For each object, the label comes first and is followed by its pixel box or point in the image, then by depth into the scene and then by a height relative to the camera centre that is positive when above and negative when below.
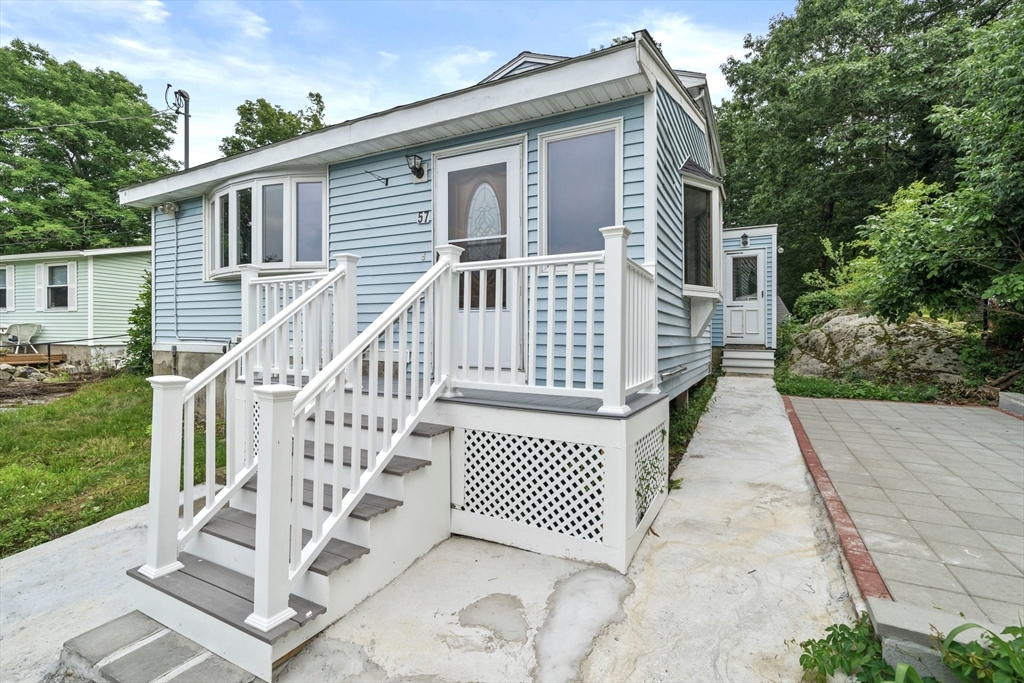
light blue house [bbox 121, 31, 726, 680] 2.14 +0.00
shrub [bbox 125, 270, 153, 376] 9.05 -0.02
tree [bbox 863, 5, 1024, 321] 5.63 +1.64
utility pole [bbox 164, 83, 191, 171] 10.90 +5.62
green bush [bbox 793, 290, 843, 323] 11.70 +0.90
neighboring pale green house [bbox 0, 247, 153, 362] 12.33 +1.08
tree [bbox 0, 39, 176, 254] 15.77 +6.61
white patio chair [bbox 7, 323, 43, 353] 12.34 +0.04
